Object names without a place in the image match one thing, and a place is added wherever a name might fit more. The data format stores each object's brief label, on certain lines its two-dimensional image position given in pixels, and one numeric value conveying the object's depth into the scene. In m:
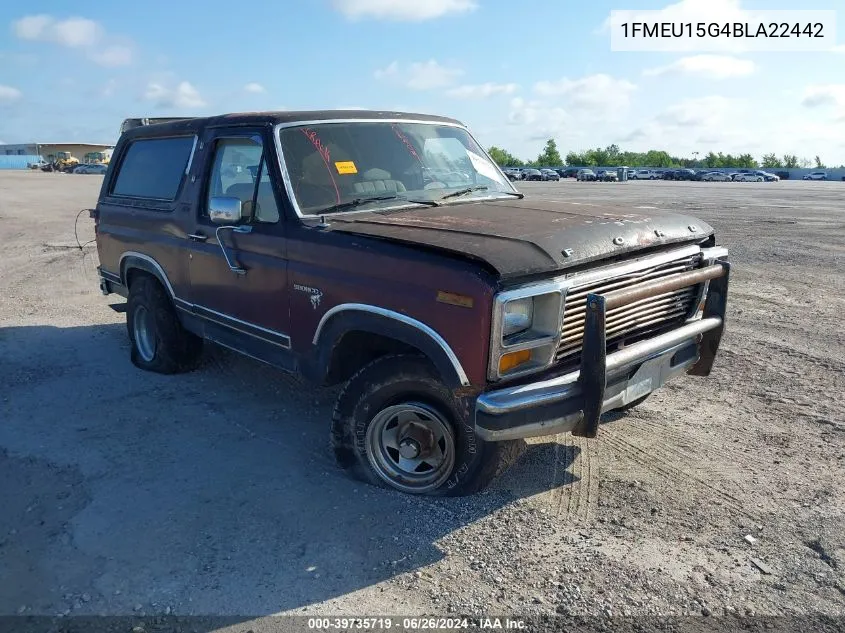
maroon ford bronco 3.32
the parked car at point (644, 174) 80.75
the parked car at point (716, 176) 75.06
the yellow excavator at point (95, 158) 79.82
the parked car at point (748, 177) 74.33
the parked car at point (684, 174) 77.94
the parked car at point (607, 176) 74.25
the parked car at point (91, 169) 68.62
